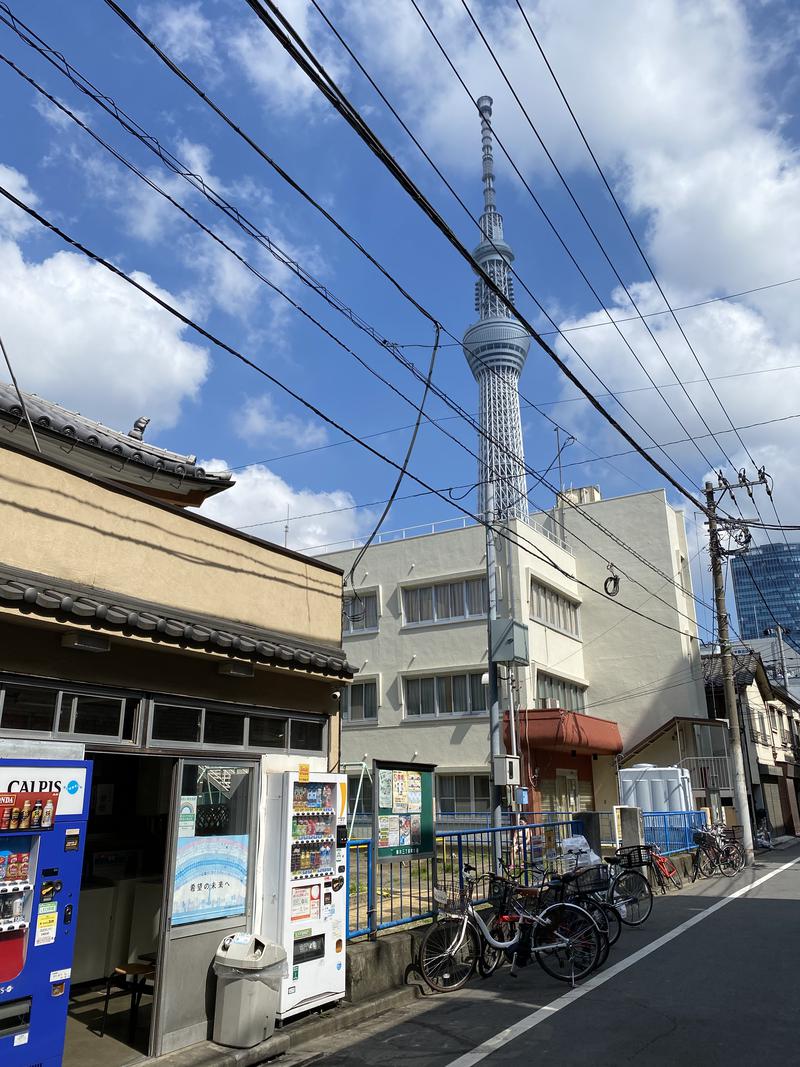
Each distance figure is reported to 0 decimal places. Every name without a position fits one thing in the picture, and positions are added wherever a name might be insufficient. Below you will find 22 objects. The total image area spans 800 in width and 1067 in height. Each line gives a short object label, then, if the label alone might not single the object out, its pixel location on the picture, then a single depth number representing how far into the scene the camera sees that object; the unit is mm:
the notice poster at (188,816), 6734
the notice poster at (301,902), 7242
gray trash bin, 6410
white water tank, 24016
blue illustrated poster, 6590
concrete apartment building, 26219
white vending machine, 7121
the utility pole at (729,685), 20906
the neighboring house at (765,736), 34503
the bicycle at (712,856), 18375
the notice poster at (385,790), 8754
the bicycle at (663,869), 15484
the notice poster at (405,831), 8914
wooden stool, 6848
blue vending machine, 5086
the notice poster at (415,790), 9227
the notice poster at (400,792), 8977
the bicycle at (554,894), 8977
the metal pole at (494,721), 12875
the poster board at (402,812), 8672
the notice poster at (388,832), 8641
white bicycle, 8297
